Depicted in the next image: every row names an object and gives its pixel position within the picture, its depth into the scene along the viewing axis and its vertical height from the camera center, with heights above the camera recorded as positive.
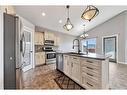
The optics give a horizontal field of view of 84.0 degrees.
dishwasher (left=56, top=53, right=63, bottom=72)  3.08 -0.69
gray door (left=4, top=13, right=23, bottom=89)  1.37 -0.10
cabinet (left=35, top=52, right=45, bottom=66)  4.04 -0.68
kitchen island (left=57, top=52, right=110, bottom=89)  1.52 -0.62
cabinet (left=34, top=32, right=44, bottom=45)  4.10 +0.51
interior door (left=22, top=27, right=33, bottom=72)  3.35 -0.27
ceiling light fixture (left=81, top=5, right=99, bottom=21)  1.75 +0.84
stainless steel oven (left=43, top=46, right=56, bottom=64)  4.47 -0.51
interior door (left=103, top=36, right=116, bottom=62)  4.78 +0.03
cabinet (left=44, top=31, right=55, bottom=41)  4.46 +0.71
